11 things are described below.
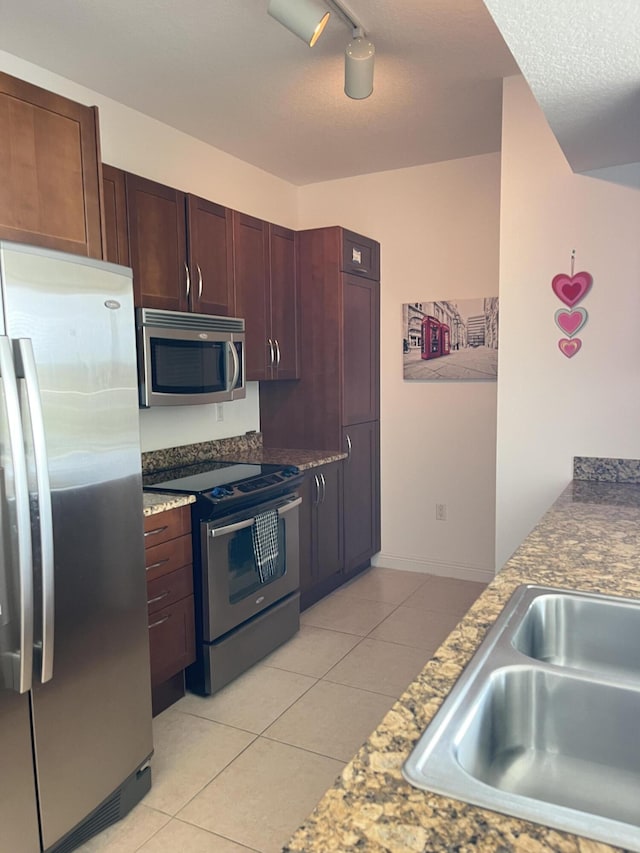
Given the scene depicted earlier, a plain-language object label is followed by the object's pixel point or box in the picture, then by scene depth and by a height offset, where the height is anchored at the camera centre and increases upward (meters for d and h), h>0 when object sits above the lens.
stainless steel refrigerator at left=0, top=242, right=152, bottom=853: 1.57 -0.50
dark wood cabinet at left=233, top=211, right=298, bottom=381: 3.44 +0.44
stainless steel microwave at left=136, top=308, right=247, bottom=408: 2.74 +0.06
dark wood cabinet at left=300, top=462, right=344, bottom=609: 3.57 -0.97
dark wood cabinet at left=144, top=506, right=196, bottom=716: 2.47 -0.94
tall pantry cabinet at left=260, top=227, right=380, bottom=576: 3.89 -0.03
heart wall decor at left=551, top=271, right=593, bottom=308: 2.64 +0.33
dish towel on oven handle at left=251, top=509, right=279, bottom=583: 2.94 -0.82
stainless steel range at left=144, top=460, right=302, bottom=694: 2.68 -0.89
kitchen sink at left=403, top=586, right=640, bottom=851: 0.89 -0.55
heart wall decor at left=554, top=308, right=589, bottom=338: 2.65 +0.19
